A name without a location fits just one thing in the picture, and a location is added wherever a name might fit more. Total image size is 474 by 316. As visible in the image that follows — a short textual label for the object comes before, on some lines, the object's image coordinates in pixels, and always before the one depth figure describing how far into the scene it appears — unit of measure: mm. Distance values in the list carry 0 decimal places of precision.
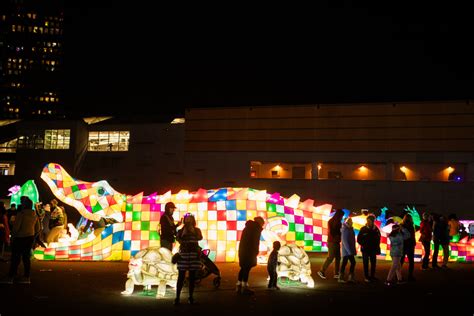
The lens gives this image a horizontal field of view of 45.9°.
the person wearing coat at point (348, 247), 13312
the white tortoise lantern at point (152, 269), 10680
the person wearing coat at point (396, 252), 12953
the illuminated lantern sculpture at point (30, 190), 22484
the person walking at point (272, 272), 12180
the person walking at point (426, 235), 15898
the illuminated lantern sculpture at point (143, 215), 16531
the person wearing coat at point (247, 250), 11406
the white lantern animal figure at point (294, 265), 12727
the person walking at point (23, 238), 11812
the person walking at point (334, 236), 13523
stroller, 12219
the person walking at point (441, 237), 16750
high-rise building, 140125
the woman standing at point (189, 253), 9906
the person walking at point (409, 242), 13766
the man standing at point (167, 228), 12688
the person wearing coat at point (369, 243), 13453
